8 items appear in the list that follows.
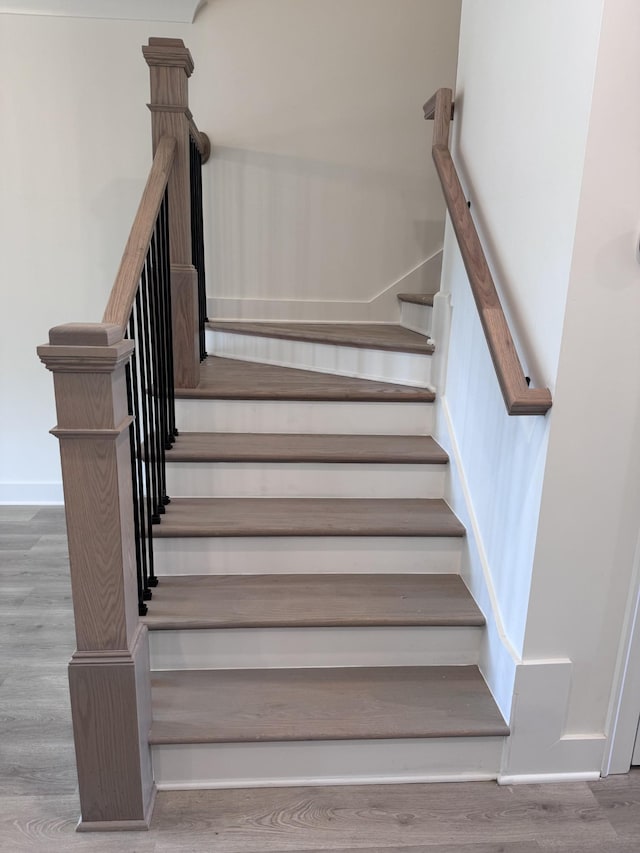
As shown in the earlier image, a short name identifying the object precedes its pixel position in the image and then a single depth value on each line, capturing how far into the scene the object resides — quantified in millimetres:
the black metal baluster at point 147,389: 1755
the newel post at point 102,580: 1212
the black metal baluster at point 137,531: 1447
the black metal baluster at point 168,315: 2035
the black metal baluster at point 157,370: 1884
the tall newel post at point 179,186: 2000
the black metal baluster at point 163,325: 1979
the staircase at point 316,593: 1578
